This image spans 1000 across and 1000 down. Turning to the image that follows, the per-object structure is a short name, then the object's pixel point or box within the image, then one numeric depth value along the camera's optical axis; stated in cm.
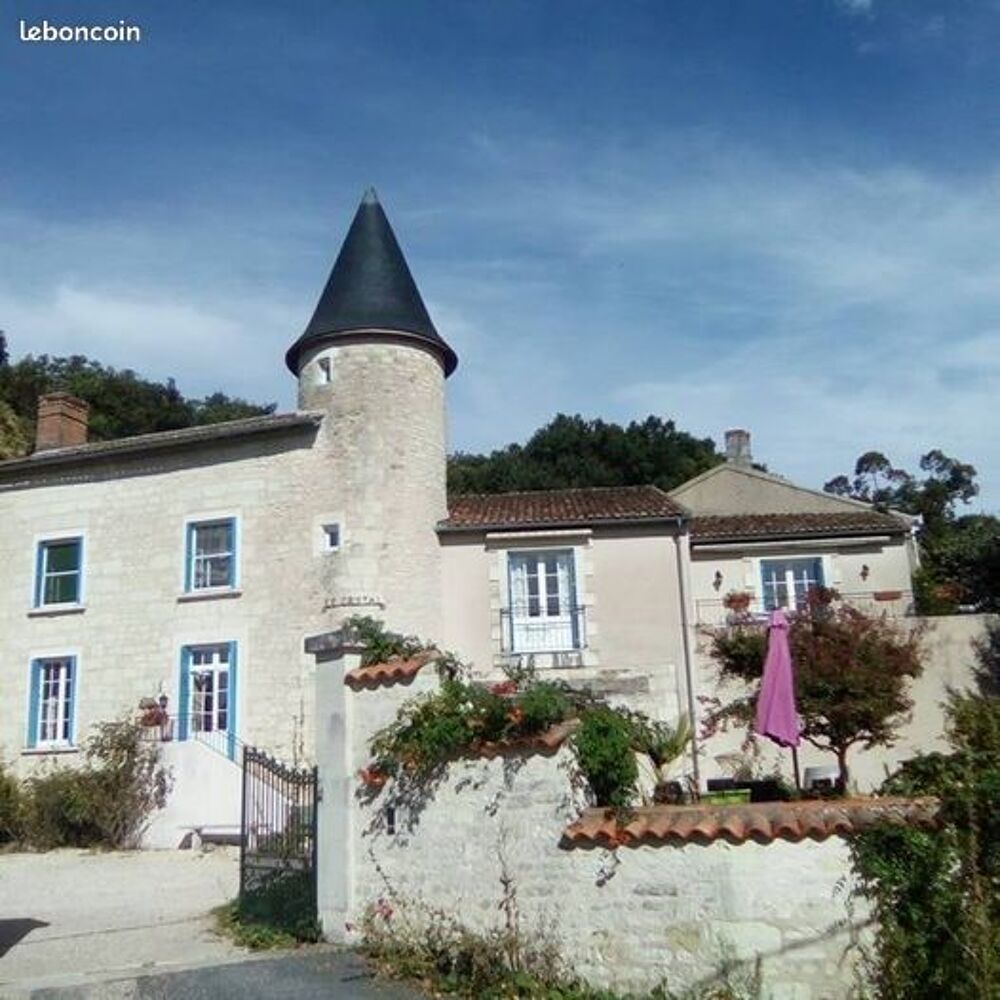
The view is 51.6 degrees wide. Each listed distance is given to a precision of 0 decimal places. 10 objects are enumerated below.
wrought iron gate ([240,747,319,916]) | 894
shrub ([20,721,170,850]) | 1633
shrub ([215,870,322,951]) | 859
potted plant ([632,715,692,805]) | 866
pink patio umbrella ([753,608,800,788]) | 1040
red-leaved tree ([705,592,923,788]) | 1614
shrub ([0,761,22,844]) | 1655
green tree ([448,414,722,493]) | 4125
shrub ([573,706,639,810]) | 779
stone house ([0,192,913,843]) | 1838
